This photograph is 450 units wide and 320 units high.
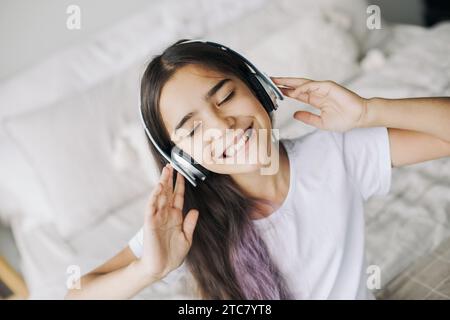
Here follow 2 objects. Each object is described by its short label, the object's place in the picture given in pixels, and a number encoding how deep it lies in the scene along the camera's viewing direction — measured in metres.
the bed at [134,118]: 0.61
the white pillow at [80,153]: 0.73
